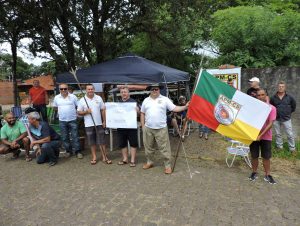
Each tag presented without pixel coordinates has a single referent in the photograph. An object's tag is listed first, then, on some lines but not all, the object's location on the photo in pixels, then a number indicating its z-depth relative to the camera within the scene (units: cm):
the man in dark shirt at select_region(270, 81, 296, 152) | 526
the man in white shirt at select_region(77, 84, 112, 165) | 496
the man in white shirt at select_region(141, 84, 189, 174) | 436
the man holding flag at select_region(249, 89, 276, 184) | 381
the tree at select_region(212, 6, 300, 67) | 818
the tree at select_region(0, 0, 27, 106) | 760
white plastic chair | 465
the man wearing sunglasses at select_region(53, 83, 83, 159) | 527
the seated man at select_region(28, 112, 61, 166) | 495
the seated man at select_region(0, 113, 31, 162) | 525
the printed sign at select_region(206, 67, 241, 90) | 650
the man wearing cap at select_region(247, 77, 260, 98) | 482
